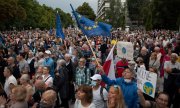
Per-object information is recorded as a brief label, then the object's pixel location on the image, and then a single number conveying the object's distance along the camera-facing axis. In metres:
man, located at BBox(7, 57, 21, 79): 4.31
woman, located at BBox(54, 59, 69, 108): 3.72
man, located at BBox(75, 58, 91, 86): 3.63
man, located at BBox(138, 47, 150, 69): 4.99
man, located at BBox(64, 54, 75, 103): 4.24
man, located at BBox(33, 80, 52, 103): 2.75
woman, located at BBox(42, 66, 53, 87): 3.28
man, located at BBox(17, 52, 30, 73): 4.58
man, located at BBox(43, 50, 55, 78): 4.31
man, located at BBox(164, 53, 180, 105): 3.40
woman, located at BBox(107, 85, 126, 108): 2.06
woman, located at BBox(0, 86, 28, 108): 2.21
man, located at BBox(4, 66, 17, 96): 3.29
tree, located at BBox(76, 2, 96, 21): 58.27
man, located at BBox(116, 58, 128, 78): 3.69
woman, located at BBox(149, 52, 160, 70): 4.43
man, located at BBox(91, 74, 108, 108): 2.65
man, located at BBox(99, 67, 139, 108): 2.42
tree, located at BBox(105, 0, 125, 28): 42.91
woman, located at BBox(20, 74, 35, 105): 2.47
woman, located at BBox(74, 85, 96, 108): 2.26
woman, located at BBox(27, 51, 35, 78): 4.88
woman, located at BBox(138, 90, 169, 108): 2.20
